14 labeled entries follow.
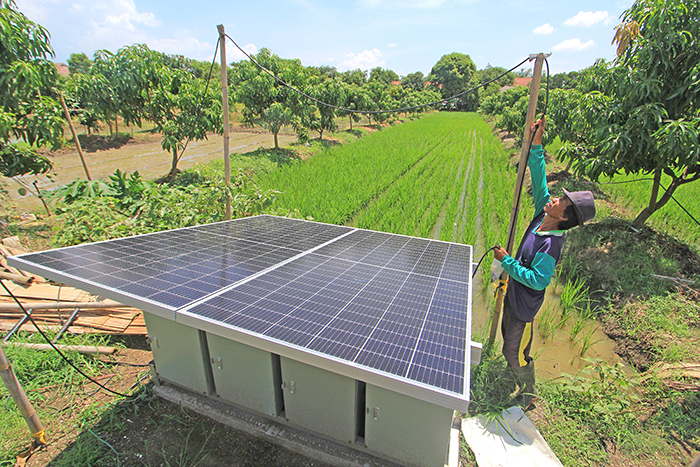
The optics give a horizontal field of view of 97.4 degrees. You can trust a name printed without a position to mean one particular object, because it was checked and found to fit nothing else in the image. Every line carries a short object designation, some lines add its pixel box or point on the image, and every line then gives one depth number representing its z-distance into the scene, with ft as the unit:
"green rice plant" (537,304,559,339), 13.67
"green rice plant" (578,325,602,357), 12.41
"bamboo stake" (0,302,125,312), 12.01
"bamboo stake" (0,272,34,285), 13.11
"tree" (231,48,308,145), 44.01
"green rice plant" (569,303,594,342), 13.17
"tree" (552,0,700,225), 15.37
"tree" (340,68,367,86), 230.01
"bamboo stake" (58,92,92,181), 20.44
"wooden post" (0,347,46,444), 7.47
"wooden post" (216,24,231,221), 15.98
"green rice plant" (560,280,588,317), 14.33
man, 7.99
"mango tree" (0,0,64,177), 17.21
